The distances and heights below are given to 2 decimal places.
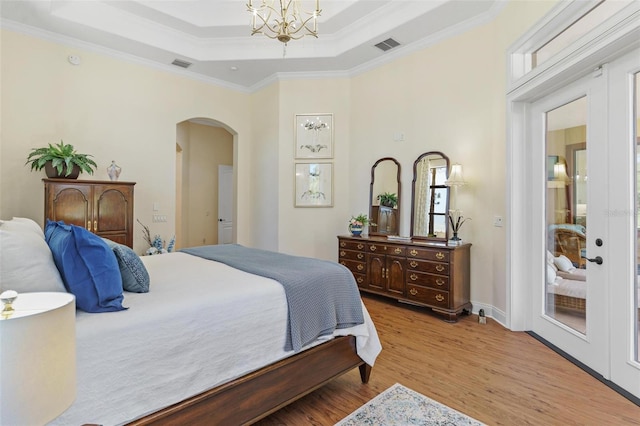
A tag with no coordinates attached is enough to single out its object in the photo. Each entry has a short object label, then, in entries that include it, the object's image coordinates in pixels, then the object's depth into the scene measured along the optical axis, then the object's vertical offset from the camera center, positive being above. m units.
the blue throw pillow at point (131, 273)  1.67 -0.32
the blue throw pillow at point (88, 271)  1.36 -0.26
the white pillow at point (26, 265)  1.18 -0.20
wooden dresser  3.54 -0.71
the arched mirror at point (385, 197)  4.48 +0.20
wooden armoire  3.52 +0.08
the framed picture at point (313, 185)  5.12 +0.42
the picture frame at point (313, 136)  5.11 +1.20
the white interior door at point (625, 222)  2.13 -0.07
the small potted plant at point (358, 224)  4.60 -0.17
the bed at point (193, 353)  1.23 -0.64
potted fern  3.50 +0.54
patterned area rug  1.87 -1.20
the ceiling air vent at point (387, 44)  4.23 +2.21
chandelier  4.04 +2.53
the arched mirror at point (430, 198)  3.98 +0.18
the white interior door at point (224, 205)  7.44 +0.16
